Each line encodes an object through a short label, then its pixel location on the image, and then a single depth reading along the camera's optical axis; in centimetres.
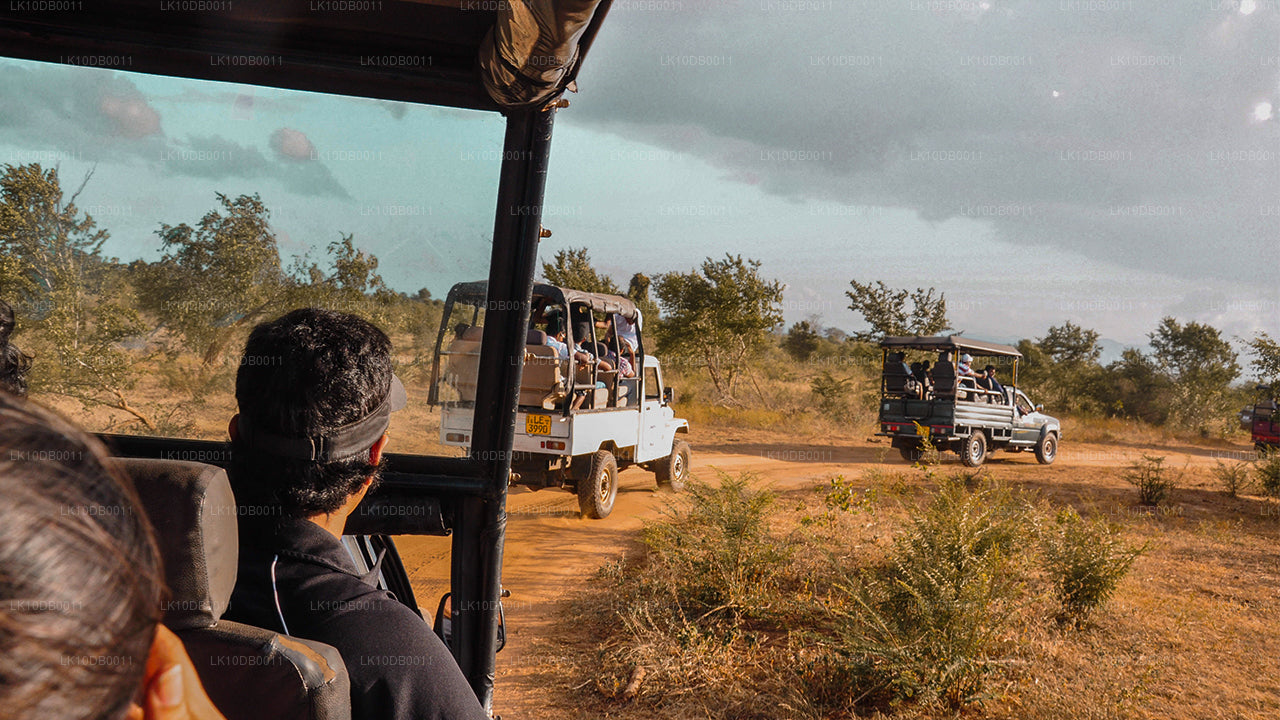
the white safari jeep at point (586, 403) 802
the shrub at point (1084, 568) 552
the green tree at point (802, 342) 4503
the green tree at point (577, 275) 2300
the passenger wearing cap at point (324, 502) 141
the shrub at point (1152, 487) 1134
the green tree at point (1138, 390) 2898
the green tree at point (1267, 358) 1788
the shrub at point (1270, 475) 1195
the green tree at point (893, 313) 2633
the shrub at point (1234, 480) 1231
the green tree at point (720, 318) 2341
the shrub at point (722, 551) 558
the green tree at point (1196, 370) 2772
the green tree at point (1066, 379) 2973
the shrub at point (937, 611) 410
